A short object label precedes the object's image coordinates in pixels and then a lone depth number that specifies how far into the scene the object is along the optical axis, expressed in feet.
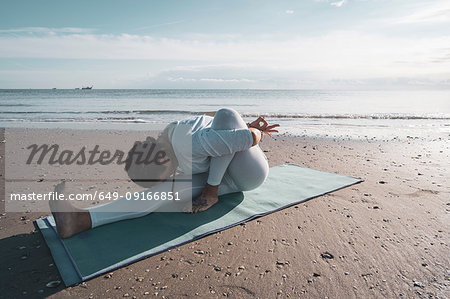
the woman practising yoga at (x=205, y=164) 8.50
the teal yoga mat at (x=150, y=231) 6.80
